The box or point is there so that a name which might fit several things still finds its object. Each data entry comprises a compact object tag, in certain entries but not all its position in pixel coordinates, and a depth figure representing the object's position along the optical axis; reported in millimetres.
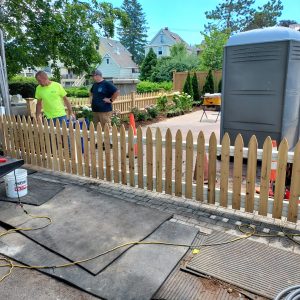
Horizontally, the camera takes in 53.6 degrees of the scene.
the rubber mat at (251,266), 2478
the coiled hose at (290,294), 2217
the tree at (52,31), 7949
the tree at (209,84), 18797
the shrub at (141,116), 11430
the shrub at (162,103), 13578
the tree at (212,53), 25031
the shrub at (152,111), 12022
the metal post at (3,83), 6090
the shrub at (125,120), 10698
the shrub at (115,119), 9259
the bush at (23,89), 17141
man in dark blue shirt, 6281
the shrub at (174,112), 13297
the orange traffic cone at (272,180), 4035
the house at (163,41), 57344
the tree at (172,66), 28625
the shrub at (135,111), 11375
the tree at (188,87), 18312
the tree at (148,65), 35219
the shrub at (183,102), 14505
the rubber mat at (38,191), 4104
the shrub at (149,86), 22297
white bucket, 4141
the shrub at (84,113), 8656
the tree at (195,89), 18766
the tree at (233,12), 43312
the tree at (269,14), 41656
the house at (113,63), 50438
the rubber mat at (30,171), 5371
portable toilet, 4957
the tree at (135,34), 66750
